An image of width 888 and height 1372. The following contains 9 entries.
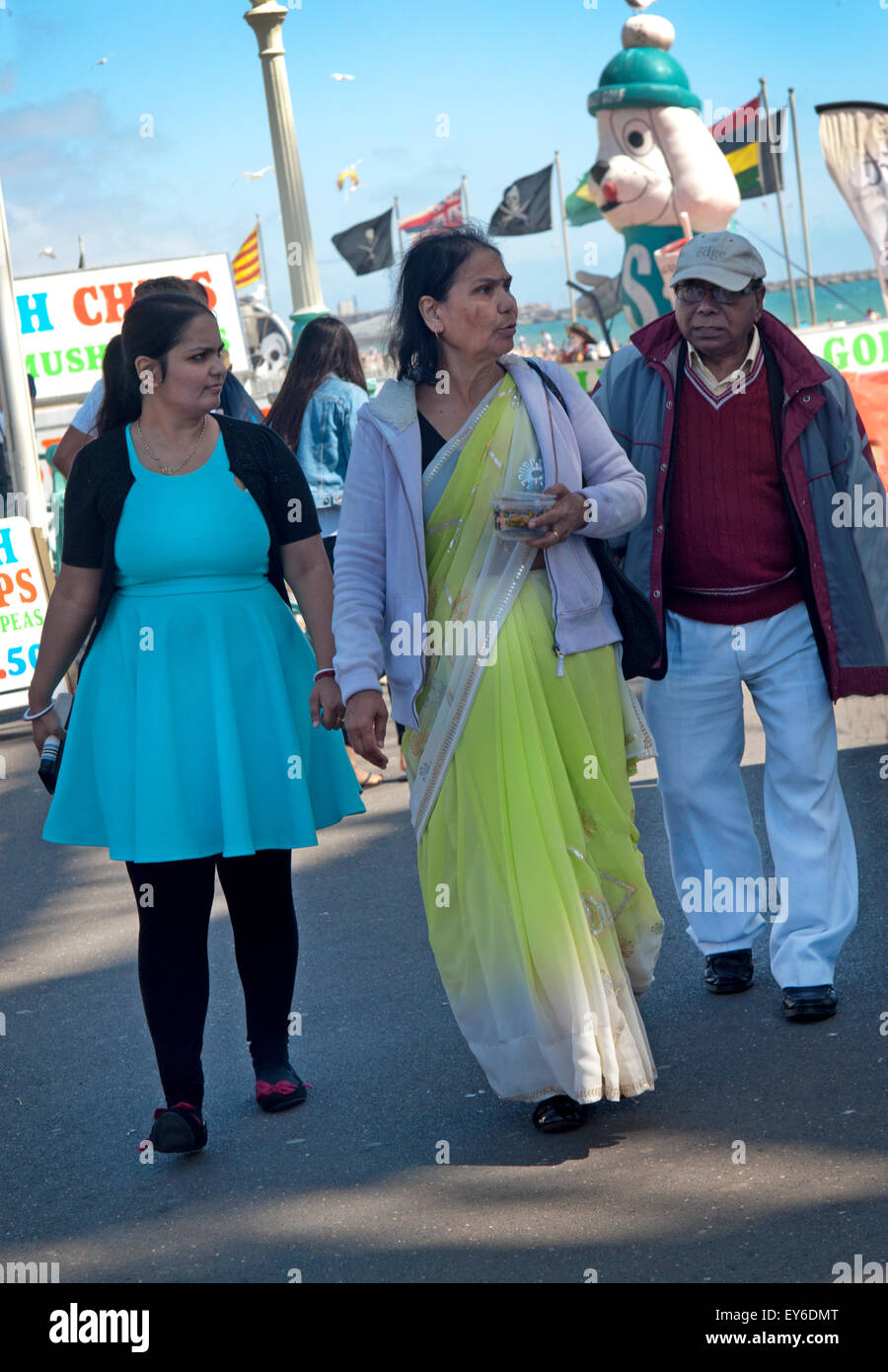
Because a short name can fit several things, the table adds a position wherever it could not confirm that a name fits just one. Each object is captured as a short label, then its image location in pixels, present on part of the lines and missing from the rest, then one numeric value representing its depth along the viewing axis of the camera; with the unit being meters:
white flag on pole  8.81
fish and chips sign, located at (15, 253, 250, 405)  16.11
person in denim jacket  7.55
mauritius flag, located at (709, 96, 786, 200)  21.91
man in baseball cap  4.41
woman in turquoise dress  3.94
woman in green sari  3.68
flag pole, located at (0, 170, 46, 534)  12.39
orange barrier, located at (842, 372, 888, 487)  7.65
